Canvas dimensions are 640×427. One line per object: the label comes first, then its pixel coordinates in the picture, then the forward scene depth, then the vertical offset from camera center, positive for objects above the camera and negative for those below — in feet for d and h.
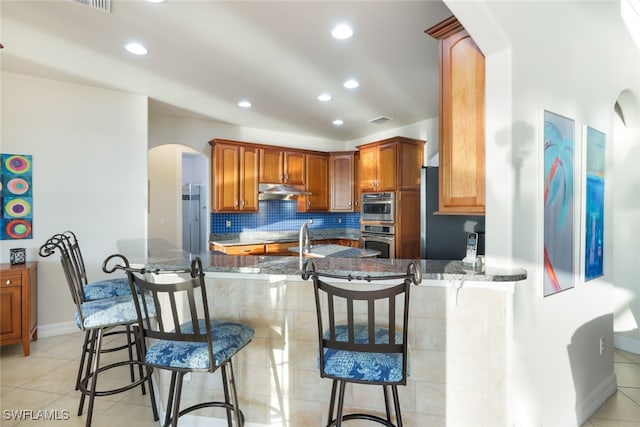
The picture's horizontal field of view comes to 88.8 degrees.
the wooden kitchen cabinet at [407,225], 15.03 -0.66
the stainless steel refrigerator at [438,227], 9.32 -0.49
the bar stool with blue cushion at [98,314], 6.29 -2.03
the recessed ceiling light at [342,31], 7.85 +4.43
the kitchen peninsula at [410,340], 5.49 -2.30
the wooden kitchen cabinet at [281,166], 17.24 +2.39
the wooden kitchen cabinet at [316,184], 18.66 +1.52
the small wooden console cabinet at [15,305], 9.73 -2.90
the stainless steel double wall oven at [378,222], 15.23 -0.57
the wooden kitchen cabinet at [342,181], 19.06 +1.74
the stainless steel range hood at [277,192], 16.87 +0.99
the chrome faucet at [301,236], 6.56 -0.59
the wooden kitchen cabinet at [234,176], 15.85 +1.70
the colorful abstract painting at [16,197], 10.87 +0.44
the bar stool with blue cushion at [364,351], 4.23 -1.97
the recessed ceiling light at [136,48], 8.80 +4.46
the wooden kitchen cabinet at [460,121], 6.07 +1.74
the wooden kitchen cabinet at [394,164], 15.31 +2.27
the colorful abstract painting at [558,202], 6.31 +0.18
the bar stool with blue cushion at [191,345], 4.61 -2.10
